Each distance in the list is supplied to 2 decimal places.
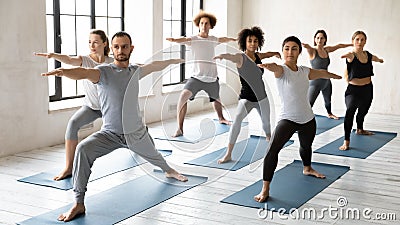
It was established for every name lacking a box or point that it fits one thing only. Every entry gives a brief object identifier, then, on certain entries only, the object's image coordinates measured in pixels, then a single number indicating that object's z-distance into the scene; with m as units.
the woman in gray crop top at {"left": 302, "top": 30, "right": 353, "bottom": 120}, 6.89
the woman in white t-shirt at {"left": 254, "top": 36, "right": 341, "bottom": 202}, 4.04
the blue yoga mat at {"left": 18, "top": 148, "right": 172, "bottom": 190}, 4.42
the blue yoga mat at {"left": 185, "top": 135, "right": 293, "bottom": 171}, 5.10
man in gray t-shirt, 3.64
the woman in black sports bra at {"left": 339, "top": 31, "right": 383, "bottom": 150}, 5.70
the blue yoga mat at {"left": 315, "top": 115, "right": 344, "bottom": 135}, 6.89
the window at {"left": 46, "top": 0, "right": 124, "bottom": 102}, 6.11
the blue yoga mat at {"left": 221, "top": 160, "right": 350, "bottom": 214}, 3.97
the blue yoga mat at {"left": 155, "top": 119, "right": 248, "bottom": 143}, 6.21
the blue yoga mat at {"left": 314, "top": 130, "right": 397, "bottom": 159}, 5.58
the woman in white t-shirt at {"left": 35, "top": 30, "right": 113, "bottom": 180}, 4.53
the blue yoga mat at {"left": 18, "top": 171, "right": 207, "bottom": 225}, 3.61
